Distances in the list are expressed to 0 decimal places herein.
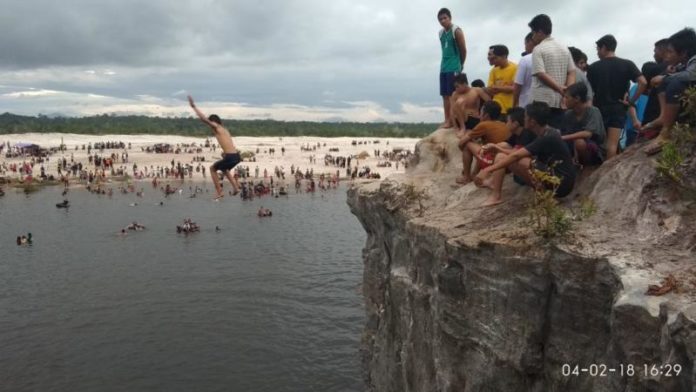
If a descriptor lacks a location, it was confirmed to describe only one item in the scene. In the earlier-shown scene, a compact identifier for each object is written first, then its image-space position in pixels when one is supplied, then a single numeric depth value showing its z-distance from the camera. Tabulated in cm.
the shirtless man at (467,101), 1230
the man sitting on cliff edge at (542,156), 803
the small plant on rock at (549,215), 692
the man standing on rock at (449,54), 1316
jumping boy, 1420
